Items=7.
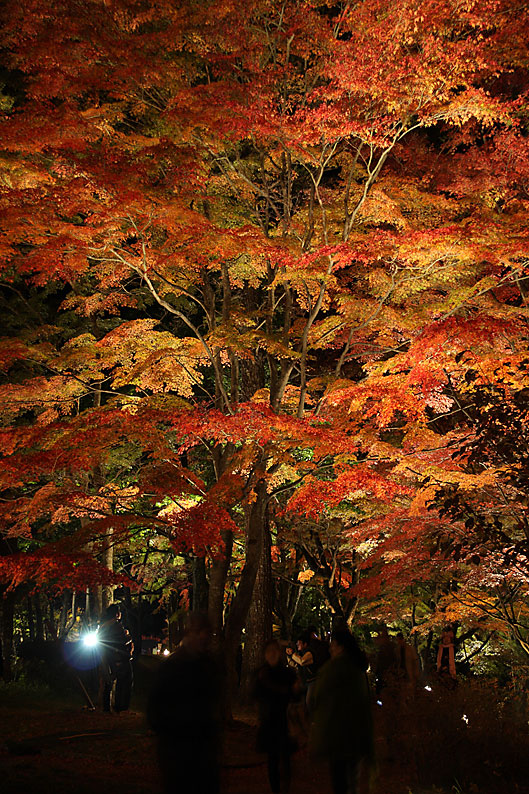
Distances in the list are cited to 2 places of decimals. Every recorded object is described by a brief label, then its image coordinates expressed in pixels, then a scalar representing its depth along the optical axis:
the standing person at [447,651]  18.73
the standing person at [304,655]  8.35
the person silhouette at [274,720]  5.33
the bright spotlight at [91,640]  9.11
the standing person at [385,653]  10.20
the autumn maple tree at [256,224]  9.12
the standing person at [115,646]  9.05
